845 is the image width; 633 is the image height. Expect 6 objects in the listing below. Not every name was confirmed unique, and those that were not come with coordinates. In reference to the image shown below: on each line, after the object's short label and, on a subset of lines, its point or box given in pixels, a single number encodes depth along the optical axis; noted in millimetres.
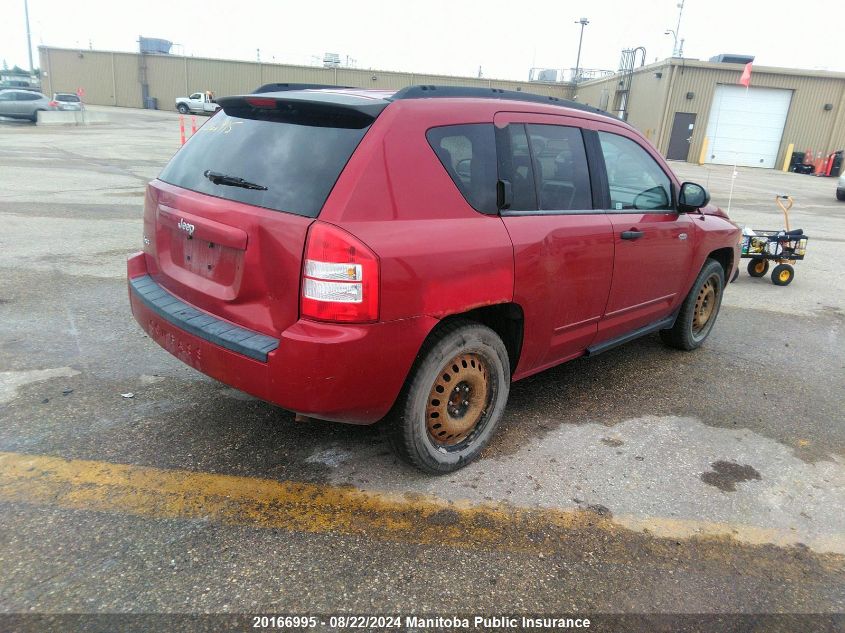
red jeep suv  2477
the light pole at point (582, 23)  54125
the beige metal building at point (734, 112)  32469
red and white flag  16391
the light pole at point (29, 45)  51375
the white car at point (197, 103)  45594
